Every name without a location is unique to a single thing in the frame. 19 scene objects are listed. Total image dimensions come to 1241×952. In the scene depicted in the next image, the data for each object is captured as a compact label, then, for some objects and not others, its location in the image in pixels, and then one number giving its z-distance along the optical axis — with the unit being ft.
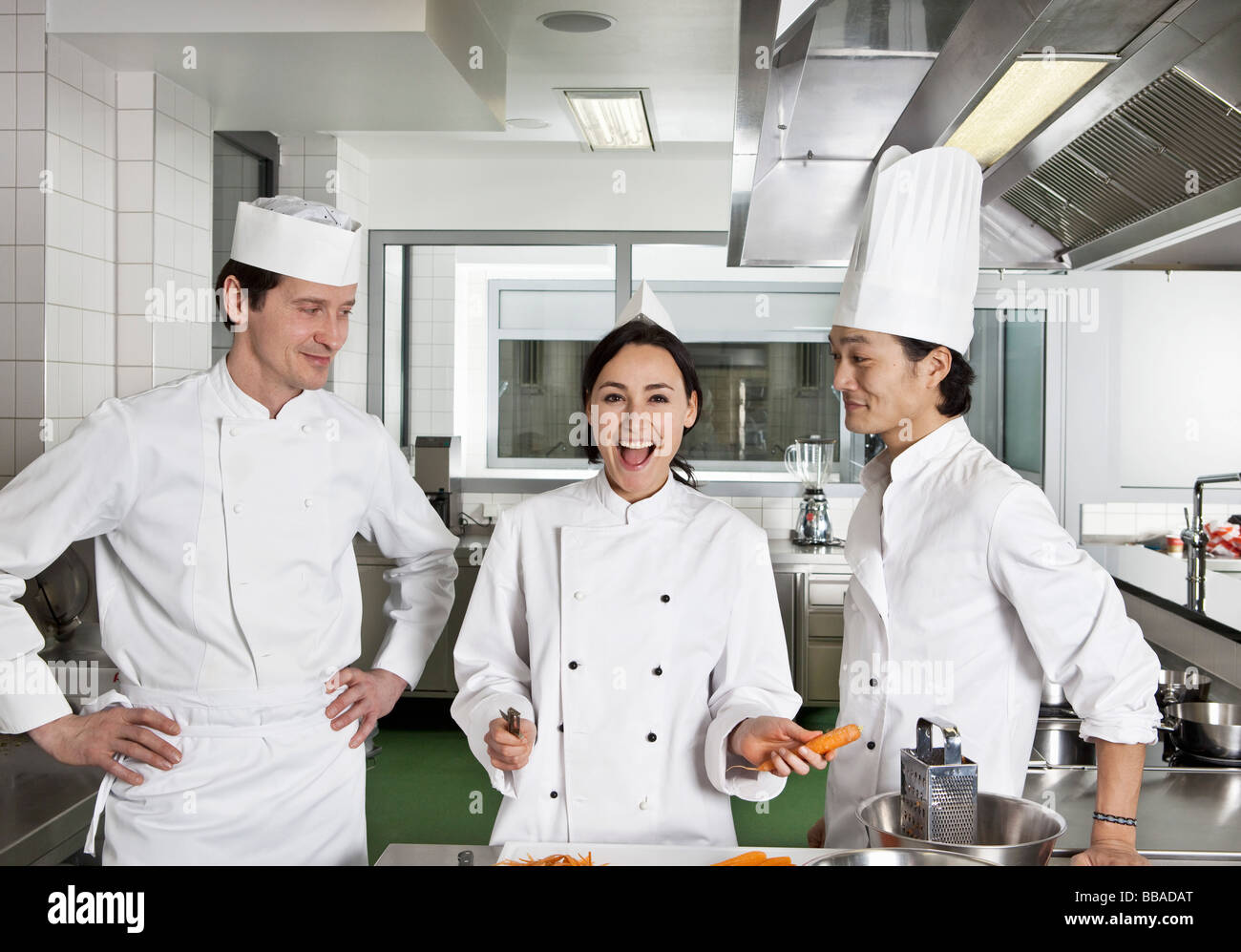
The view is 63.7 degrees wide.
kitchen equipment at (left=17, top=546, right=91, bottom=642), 8.22
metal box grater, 3.67
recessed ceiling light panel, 12.91
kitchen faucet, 9.18
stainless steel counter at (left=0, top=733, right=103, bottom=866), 5.45
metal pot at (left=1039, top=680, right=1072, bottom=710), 7.28
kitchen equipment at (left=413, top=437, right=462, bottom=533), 15.61
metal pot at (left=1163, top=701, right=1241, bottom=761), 6.15
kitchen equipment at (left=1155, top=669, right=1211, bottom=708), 6.97
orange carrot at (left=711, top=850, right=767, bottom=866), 3.71
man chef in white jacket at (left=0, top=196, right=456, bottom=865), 4.73
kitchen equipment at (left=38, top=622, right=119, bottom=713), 7.77
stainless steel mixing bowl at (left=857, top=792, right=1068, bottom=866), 3.34
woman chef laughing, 4.67
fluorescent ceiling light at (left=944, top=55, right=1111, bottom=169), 4.76
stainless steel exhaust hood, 4.07
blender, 15.38
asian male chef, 4.12
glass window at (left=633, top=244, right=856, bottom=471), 16.89
